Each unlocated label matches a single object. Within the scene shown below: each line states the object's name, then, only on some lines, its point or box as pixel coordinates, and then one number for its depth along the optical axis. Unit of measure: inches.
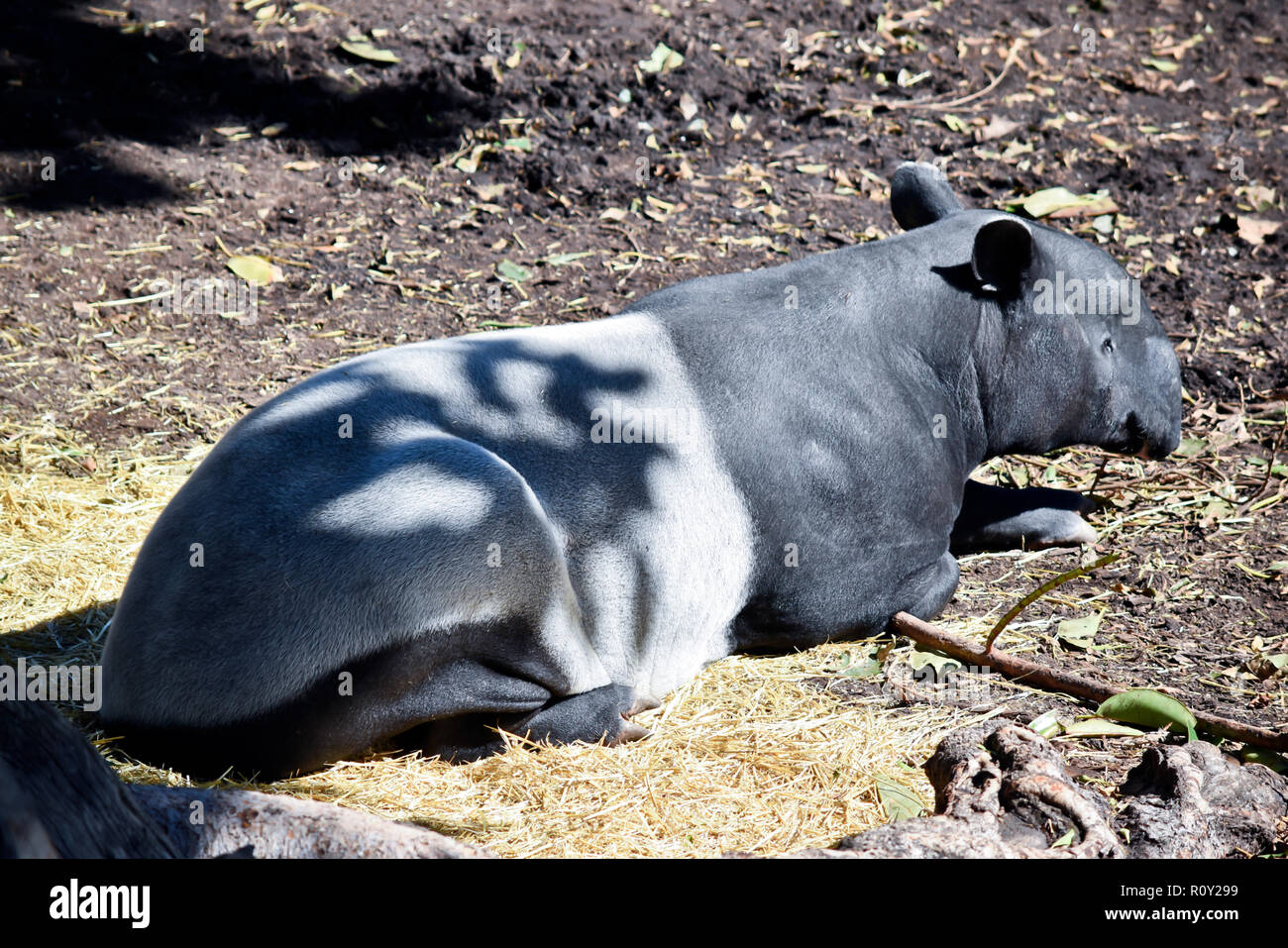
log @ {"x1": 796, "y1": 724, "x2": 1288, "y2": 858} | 117.3
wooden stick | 143.5
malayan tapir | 135.2
